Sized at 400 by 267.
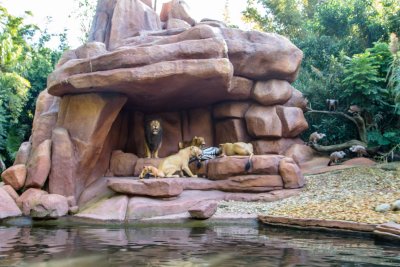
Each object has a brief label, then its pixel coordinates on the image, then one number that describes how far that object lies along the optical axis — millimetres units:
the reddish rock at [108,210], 8930
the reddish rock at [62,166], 10297
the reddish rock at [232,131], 12734
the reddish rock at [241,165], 10148
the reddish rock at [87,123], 10688
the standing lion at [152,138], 11867
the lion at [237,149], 10875
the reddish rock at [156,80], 9742
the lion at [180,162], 10727
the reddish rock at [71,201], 9961
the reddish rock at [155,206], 8945
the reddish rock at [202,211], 8367
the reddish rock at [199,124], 13344
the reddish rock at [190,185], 9336
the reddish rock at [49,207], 9070
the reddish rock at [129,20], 13656
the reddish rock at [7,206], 9156
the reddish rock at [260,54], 12023
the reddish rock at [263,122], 12422
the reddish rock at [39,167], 10172
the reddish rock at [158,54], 9906
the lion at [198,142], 11880
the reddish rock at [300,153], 12961
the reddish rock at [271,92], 12500
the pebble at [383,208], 7938
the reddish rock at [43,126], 11500
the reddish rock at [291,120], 12875
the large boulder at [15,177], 10227
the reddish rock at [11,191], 9969
